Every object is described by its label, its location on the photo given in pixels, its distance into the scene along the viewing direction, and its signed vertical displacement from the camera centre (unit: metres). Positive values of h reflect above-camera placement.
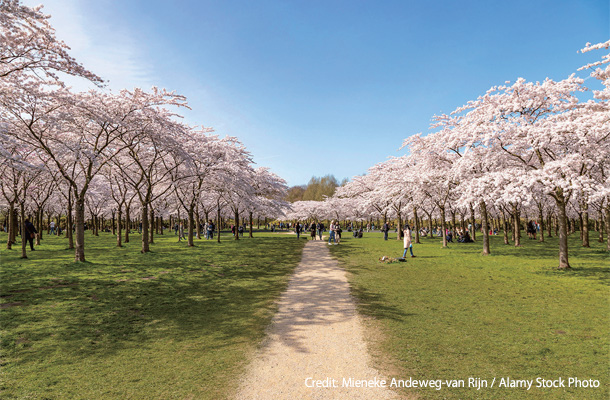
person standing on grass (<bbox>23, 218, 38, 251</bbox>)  20.21 -0.68
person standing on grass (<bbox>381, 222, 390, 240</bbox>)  37.55 -1.95
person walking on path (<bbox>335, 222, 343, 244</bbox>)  31.52 -1.97
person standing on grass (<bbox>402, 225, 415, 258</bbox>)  18.27 -1.54
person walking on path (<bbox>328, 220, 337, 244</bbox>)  30.17 -1.74
